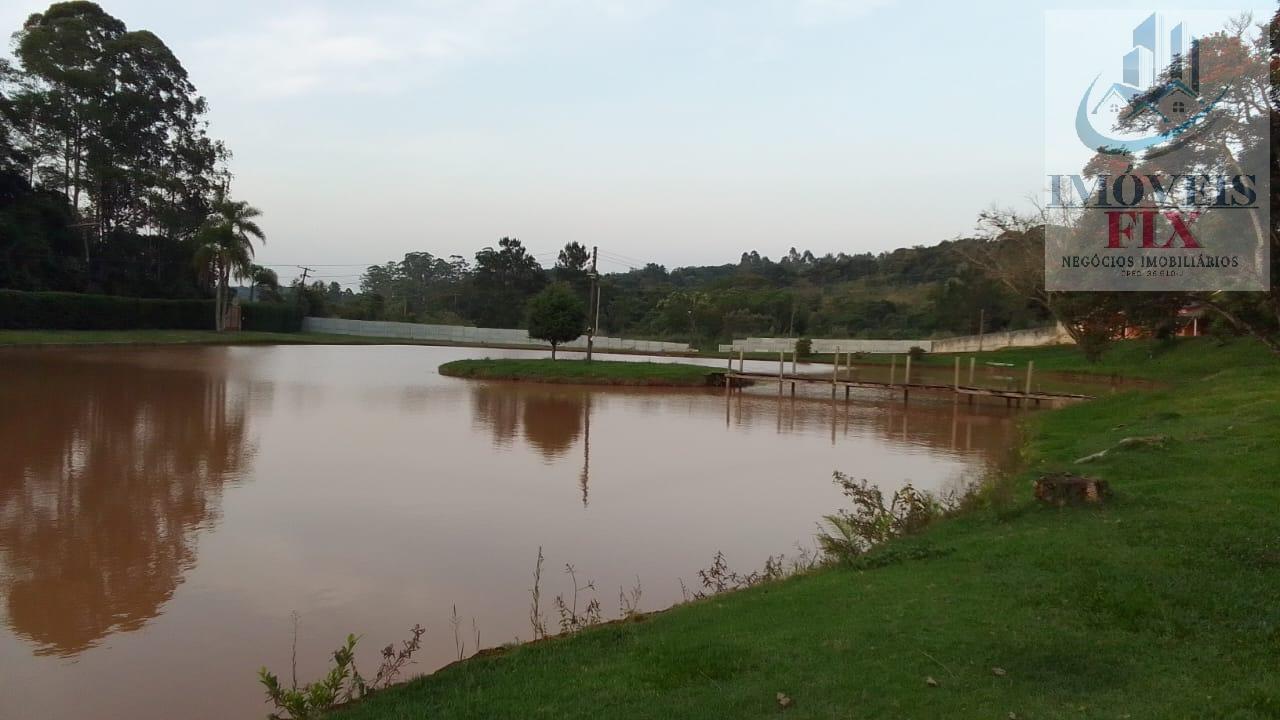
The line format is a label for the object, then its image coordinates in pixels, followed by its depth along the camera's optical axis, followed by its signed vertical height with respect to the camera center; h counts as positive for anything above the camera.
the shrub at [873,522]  7.95 -1.81
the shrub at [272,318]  57.44 -0.50
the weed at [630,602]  6.83 -2.25
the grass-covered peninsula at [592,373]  30.00 -1.73
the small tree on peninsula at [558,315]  33.56 +0.23
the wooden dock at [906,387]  24.53 -1.54
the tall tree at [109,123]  45.09 +9.67
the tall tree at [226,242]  49.22 +3.71
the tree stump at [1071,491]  7.79 -1.30
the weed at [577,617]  6.31 -2.18
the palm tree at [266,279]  59.09 +2.13
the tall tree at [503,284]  70.50 +2.82
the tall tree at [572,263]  75.06 +5.00
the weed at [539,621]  6.07 -2.28
